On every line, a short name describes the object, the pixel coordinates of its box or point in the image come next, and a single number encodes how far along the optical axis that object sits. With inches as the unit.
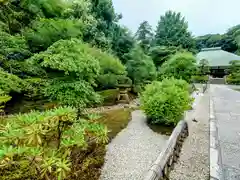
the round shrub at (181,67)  399.5
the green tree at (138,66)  400.5
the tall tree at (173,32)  984.9
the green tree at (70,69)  159.9
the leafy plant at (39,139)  51.3
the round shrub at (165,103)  192.7
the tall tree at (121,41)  470.9
